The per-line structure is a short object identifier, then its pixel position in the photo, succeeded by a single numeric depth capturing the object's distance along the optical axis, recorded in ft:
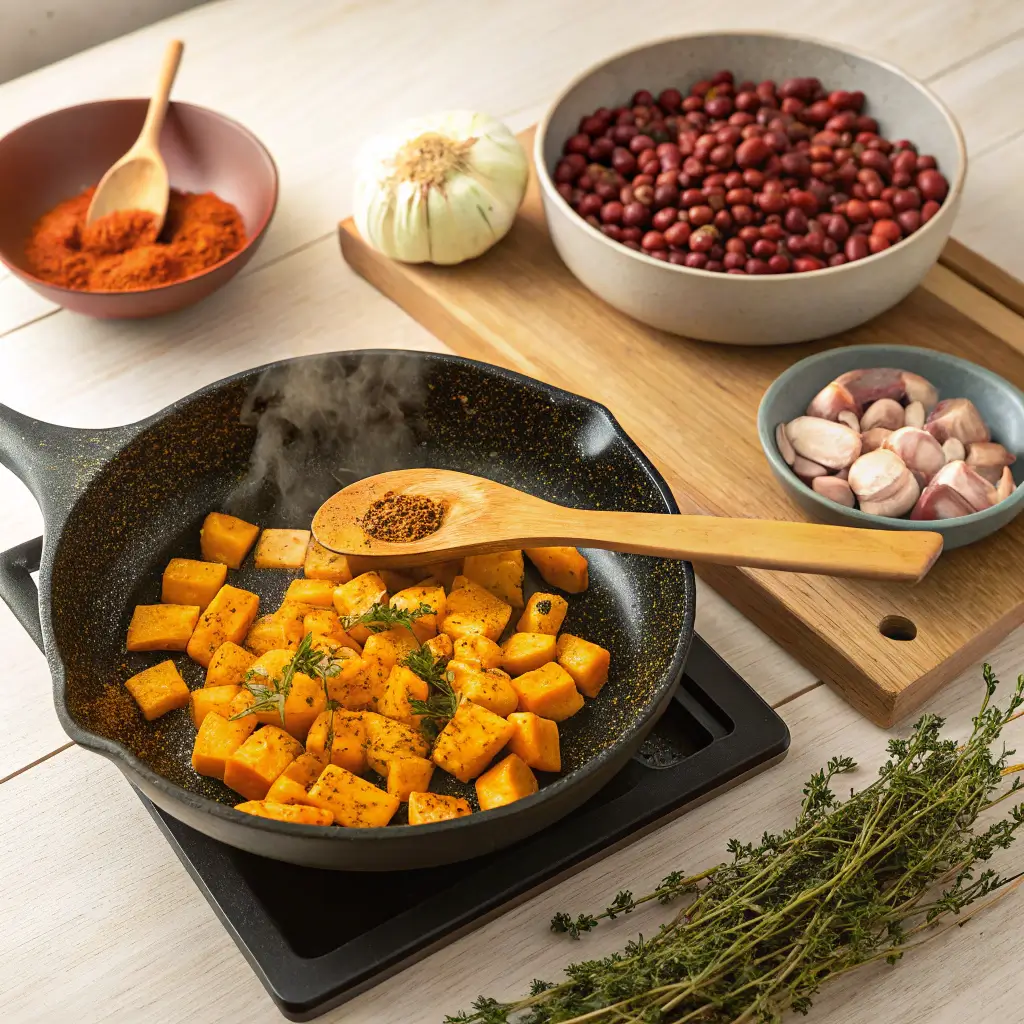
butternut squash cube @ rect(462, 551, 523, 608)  4.07
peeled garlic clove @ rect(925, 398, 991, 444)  4.34
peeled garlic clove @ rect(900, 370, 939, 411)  4.49
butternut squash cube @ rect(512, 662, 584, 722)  3.68
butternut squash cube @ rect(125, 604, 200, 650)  3.91
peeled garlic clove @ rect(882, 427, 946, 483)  4.24
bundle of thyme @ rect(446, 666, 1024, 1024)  3.06
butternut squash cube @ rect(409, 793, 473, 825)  3.34
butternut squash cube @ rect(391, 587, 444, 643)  3.87
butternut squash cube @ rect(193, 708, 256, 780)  3.51
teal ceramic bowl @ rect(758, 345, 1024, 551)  4.14
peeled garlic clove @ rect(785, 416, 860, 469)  4.28
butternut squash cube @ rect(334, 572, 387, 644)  3.92
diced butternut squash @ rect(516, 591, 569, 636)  3.95
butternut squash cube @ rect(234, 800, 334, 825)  3.24
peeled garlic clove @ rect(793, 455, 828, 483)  4.31
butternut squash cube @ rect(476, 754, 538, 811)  3.40
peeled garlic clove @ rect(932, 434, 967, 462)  4.31
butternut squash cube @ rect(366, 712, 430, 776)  3.54
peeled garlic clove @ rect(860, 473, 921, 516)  4.12
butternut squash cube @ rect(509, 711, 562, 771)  3.53
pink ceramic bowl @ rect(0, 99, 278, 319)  5.45
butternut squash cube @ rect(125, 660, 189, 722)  3.73
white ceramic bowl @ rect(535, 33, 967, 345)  4.68
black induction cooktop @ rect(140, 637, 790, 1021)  3.24
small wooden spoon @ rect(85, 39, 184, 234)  5.39
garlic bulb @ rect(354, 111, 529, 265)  5.08
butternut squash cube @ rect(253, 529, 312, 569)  4.25
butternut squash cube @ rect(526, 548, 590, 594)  4.12
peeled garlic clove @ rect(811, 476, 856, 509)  4.20
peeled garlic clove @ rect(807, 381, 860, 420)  4.43
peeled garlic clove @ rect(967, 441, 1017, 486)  4.29
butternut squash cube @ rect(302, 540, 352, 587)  4.11
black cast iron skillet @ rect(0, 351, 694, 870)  3.19
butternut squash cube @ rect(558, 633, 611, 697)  3.76
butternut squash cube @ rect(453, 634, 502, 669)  3.75
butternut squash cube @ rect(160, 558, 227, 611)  4.06
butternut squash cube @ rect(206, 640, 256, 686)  3.76
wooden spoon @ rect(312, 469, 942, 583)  3.54
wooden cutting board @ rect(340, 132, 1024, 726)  4.05
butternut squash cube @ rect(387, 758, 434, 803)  3.49
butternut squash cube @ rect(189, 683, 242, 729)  3.67
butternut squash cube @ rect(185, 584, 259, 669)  3.88
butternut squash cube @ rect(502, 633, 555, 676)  3.82
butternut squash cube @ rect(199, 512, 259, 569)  4.21
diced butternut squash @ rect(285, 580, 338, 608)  4.03
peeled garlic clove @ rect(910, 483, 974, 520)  4.10
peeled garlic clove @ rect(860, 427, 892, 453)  4.33
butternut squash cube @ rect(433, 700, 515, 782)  3.50
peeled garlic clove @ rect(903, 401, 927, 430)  4.42
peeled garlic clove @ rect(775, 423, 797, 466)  4.36
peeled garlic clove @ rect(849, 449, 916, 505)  4.12
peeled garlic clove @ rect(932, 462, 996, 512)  4.12
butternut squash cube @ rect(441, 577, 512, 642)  3.88
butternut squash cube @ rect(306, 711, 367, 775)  3.53
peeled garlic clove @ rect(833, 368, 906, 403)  4.50
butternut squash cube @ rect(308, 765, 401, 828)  3.36
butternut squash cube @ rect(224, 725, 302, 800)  3.43
